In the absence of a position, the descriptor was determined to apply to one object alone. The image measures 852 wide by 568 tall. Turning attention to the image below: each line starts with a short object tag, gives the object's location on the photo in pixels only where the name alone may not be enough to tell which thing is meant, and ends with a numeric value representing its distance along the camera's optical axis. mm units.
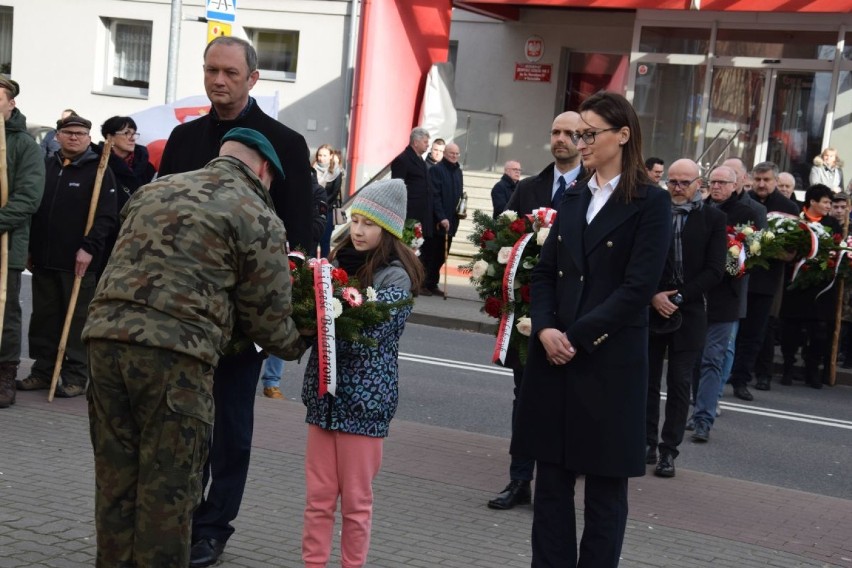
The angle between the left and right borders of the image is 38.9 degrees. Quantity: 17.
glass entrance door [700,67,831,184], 21531
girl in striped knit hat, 5098
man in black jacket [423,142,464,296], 17594
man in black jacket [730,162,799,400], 11766
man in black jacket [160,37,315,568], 5297
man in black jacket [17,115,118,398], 8766
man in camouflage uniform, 3945
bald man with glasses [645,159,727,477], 8148
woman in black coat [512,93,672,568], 4918
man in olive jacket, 8234
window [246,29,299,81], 24853
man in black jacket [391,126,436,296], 16766
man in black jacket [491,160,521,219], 16719
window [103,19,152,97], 26266
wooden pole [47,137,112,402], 8625
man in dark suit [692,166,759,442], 9594
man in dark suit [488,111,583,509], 6887
